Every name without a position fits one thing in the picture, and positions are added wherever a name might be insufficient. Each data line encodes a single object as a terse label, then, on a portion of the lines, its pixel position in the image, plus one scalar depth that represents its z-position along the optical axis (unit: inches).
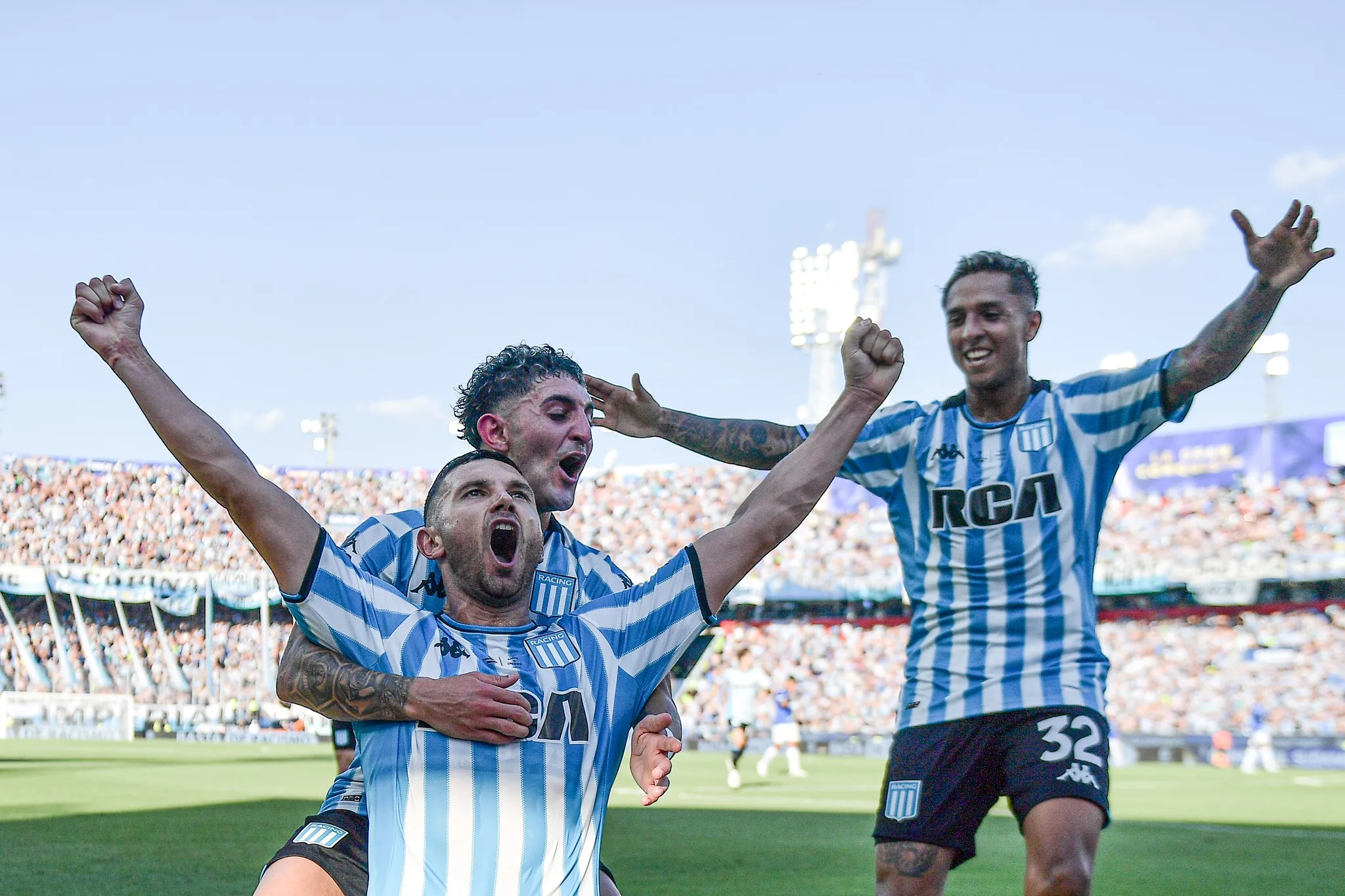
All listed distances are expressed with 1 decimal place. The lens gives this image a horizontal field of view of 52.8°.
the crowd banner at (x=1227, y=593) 1264.8
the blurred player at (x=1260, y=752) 1018.1
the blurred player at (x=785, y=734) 928.9
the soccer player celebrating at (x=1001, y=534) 176.9
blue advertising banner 1250.6
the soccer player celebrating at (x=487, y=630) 118.1
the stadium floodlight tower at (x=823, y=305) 2343.8
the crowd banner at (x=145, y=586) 1656.0
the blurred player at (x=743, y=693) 845.2
